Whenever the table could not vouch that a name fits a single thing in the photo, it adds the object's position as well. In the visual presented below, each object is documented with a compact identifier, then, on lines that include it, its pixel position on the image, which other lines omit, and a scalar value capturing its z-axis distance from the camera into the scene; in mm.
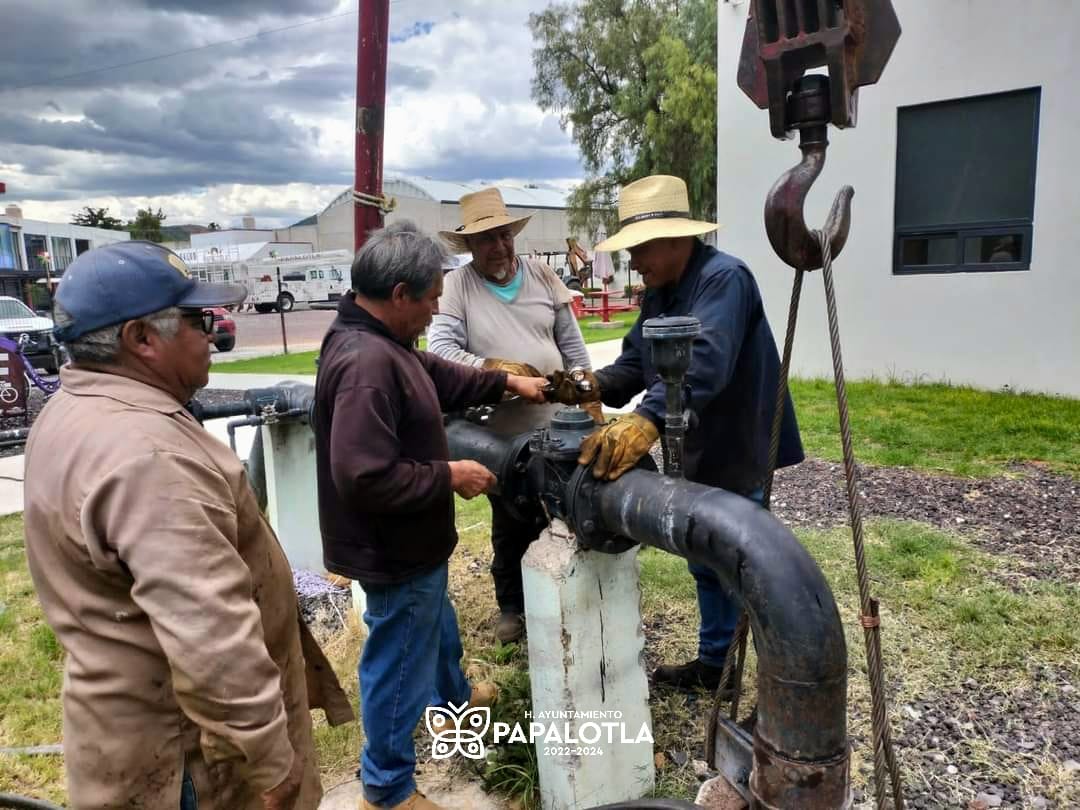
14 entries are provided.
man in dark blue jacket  2305
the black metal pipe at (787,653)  1486
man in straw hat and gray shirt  3100
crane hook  1566
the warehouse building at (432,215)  47619
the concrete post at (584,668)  2156
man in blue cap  1267
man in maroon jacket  1981
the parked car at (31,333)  10562
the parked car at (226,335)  15695
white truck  32750
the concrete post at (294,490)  3803
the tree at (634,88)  18422
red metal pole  3215
